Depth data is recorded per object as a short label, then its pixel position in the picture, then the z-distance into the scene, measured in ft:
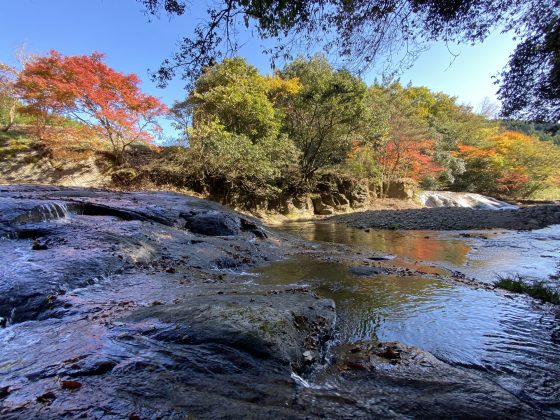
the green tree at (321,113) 59.72
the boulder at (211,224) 27.55
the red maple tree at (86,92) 45.11
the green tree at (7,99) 56.59
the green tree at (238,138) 53.88
